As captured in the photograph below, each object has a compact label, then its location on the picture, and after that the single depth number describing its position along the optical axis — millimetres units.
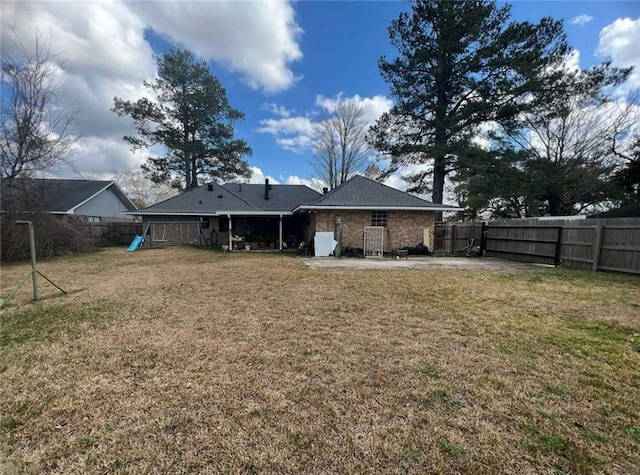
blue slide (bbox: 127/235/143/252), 15070
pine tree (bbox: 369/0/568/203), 14797
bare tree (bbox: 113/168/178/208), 33500
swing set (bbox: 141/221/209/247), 17464
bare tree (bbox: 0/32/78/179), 10969
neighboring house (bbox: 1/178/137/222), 10984
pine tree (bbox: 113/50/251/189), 22062
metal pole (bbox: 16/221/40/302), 5289
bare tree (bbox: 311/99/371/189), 23828
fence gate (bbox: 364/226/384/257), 13102
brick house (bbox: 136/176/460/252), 13039
